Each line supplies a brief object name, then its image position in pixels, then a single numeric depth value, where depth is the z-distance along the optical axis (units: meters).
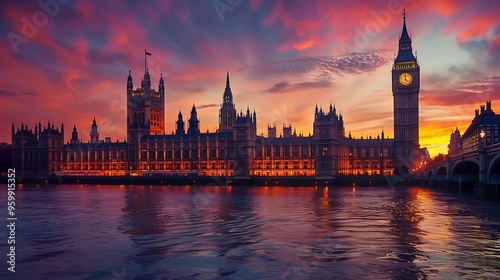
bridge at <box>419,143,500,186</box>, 61.44
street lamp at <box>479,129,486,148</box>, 61.28
